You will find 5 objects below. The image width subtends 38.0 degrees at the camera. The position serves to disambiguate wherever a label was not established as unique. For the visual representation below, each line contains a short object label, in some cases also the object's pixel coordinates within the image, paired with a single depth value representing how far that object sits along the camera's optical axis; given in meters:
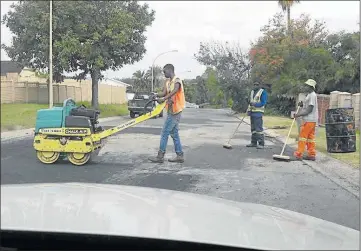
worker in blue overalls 11.59
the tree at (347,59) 23.94
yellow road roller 6.12
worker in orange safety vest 7.86
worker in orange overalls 10.22
